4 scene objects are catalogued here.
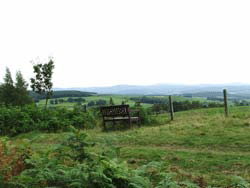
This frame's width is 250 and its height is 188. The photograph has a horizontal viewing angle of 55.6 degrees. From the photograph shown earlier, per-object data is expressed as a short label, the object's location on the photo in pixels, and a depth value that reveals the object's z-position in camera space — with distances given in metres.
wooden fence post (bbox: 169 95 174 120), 11.97
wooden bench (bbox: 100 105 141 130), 10.34
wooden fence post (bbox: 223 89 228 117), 11.02
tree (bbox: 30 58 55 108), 21.75
